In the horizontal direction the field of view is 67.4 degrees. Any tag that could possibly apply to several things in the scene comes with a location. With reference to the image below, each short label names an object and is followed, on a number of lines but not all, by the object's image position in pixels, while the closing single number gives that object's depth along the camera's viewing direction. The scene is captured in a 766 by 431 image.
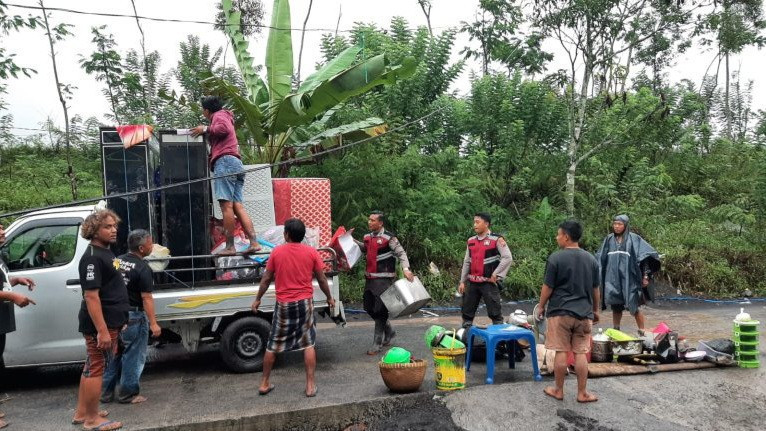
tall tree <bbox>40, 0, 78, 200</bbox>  11.87
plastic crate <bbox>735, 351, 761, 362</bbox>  6.41
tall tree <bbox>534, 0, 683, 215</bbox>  11.44
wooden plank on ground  6.14
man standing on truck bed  6.57
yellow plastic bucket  5.51
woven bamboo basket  5.36
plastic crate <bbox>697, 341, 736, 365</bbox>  6.39
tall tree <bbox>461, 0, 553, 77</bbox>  12.81
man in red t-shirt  5.47
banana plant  8.78
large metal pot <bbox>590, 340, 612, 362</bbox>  6.53
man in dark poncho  7.24
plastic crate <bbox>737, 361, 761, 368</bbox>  6.42
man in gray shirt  5.34
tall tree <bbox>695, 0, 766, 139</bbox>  11.72
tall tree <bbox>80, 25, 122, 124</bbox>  14.02
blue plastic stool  5.80
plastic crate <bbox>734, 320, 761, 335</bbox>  6.23
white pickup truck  5.88
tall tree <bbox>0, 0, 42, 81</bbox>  8.45
